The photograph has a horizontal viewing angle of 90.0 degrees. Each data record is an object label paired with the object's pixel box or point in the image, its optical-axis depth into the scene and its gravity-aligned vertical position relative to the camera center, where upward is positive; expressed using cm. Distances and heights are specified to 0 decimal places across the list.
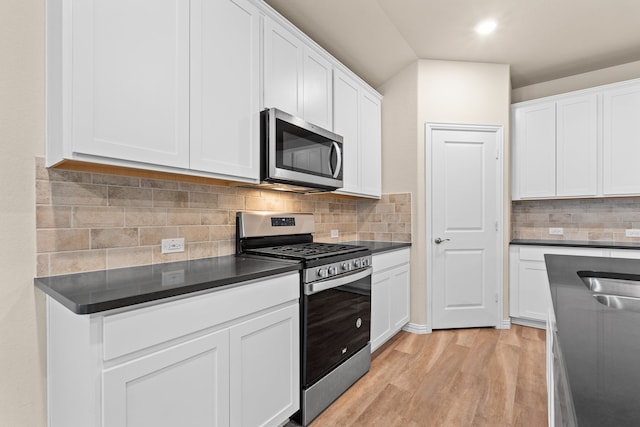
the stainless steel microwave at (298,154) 188 +38
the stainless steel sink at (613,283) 131 -30
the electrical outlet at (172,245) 173 -18
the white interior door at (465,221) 323 -9
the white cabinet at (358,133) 269 +73
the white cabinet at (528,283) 319 -73
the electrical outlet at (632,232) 321 -20
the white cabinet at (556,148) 321 +66
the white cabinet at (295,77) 198 +93
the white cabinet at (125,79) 118 +54
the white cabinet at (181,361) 101 -57
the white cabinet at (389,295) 257 -73
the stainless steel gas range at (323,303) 178 -56
